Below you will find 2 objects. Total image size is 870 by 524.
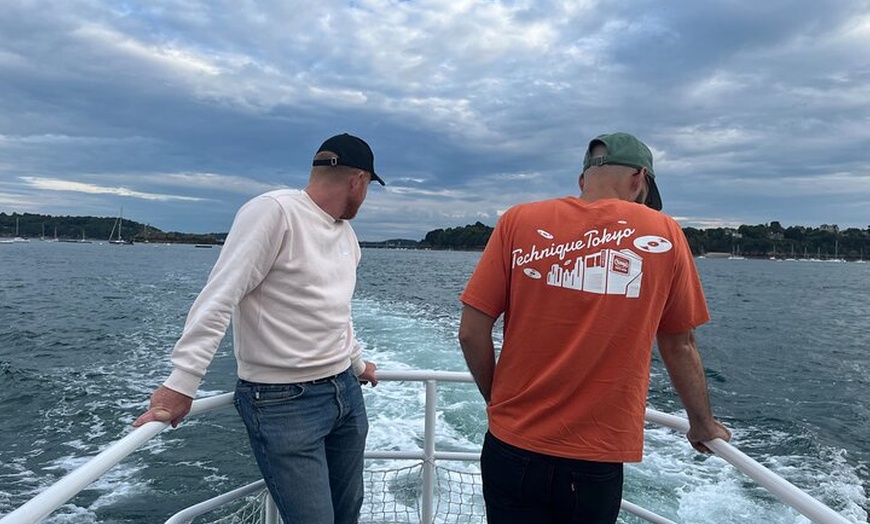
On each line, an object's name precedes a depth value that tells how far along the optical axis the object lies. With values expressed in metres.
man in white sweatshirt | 1.59
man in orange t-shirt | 1.42
